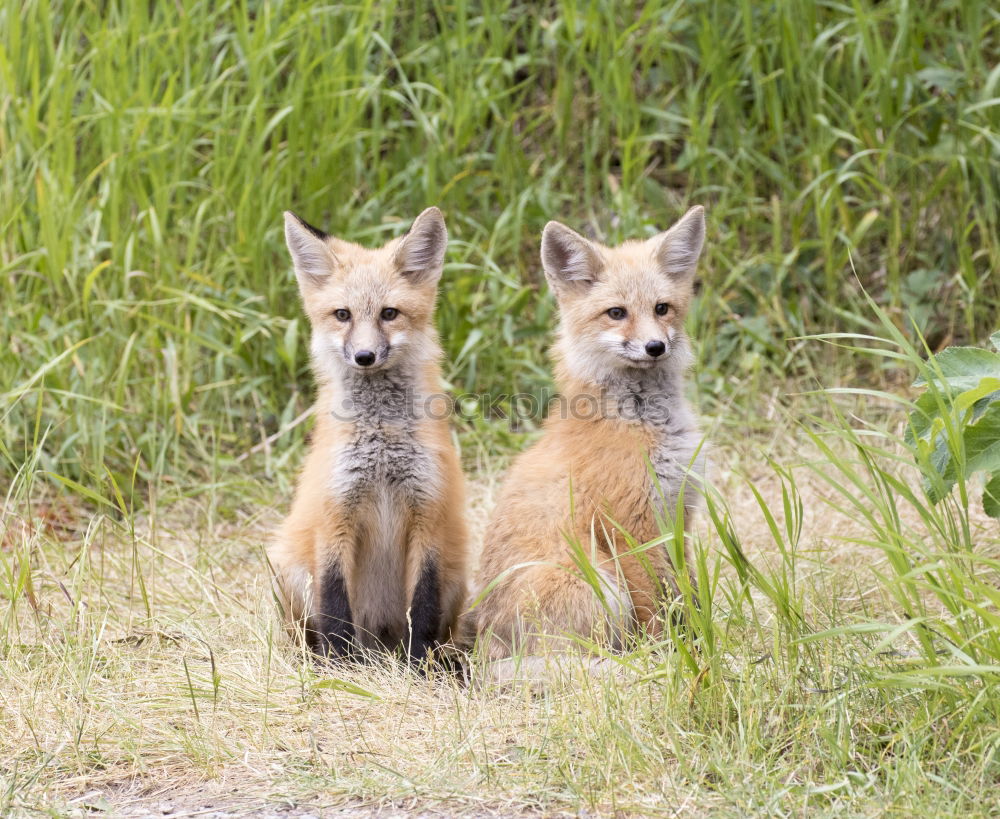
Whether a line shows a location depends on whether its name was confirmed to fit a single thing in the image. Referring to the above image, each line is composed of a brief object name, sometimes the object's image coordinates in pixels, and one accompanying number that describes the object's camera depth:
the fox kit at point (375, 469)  7.54
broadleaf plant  5.58
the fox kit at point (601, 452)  7.01
